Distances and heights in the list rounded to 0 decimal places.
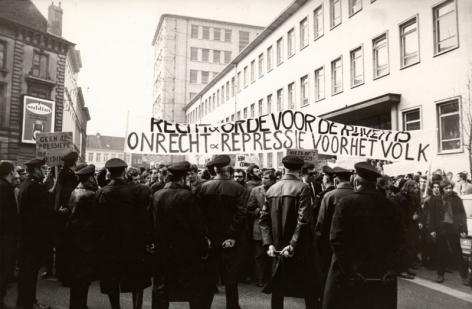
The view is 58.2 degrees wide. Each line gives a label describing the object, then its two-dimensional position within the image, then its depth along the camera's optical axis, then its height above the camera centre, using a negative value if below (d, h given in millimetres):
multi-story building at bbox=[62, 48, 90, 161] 46247 +9971
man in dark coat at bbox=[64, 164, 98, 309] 5141 -887
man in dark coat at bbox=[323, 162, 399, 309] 3930 -730
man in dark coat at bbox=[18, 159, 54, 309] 5602 -781
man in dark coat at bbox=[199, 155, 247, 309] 5430 -583
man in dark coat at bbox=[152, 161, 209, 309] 4664 -827
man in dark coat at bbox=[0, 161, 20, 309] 5457 -664
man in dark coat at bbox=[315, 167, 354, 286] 4625 -299
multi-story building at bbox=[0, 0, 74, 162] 31984 +7742
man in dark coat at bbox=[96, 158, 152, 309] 5062 -786
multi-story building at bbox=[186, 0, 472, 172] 15484 +5404
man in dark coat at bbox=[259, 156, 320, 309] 4820 -786
